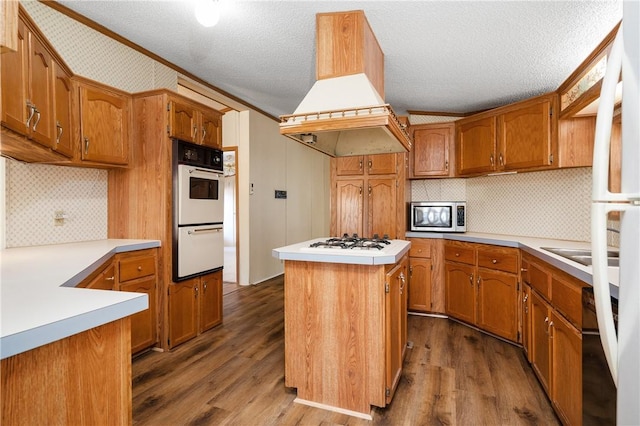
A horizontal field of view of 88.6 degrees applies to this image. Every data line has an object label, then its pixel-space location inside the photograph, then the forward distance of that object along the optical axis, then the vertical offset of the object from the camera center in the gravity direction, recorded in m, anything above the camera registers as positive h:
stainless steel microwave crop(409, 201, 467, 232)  3.59 -0.06
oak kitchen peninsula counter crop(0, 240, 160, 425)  0.77 -0.37
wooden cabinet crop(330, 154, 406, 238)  3.77 +0.19
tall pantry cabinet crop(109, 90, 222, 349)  2.68 +0.15
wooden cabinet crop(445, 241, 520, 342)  2.84 -0.71
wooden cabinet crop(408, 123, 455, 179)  3.79 +0.70
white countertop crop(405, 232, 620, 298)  1.47 -0.28
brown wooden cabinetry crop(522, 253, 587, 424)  1.57 -0.71
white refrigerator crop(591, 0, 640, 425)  0.73 -0.02
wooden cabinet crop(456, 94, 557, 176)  2.85 +0.70
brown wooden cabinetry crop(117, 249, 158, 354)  2.40 -0.55
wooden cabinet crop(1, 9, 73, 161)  1.42 +0.61
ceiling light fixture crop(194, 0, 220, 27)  1.94 +1.19
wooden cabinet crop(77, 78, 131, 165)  2.36 +0.69
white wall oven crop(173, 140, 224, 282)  2.74 +0.02
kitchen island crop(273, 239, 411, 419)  1.85 -0.68
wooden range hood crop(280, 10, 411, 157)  1.95 +0.78
